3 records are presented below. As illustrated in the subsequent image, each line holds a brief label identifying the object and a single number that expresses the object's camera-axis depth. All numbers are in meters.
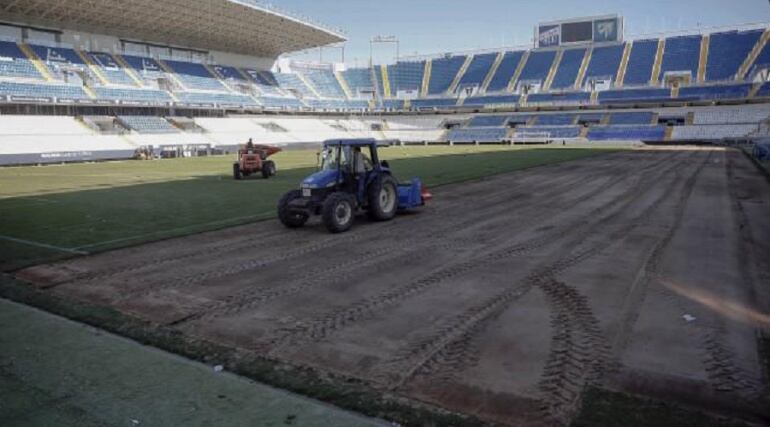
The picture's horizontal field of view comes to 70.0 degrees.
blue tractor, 11.59
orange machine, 24.14
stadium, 4.48
